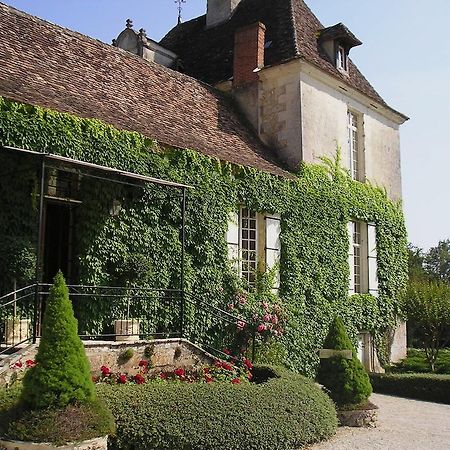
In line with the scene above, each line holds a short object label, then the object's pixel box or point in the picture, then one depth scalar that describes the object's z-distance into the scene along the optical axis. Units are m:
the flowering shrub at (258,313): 12.56
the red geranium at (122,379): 8.48
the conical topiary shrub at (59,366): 6.44
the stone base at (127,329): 10.02
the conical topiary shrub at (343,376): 10.64
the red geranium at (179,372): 9.38
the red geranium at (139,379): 8.55
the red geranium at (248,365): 10.84
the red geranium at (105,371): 8.55
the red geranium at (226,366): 10.21
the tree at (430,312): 17.48
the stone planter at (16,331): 8.94
